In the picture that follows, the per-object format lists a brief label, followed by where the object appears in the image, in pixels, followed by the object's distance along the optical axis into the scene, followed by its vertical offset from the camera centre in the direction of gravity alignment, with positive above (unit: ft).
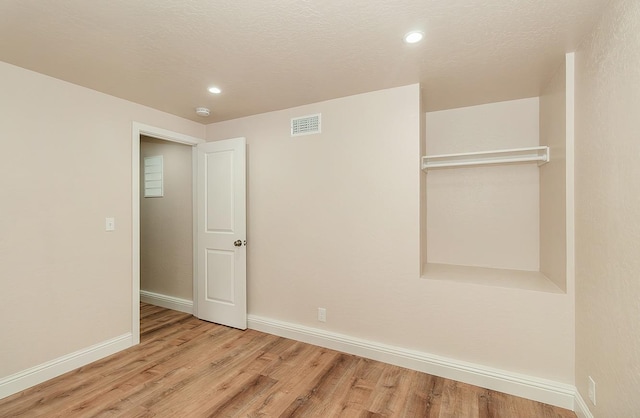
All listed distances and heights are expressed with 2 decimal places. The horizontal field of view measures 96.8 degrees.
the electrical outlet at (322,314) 9.49 -3.54
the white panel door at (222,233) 10.68 -0.95
